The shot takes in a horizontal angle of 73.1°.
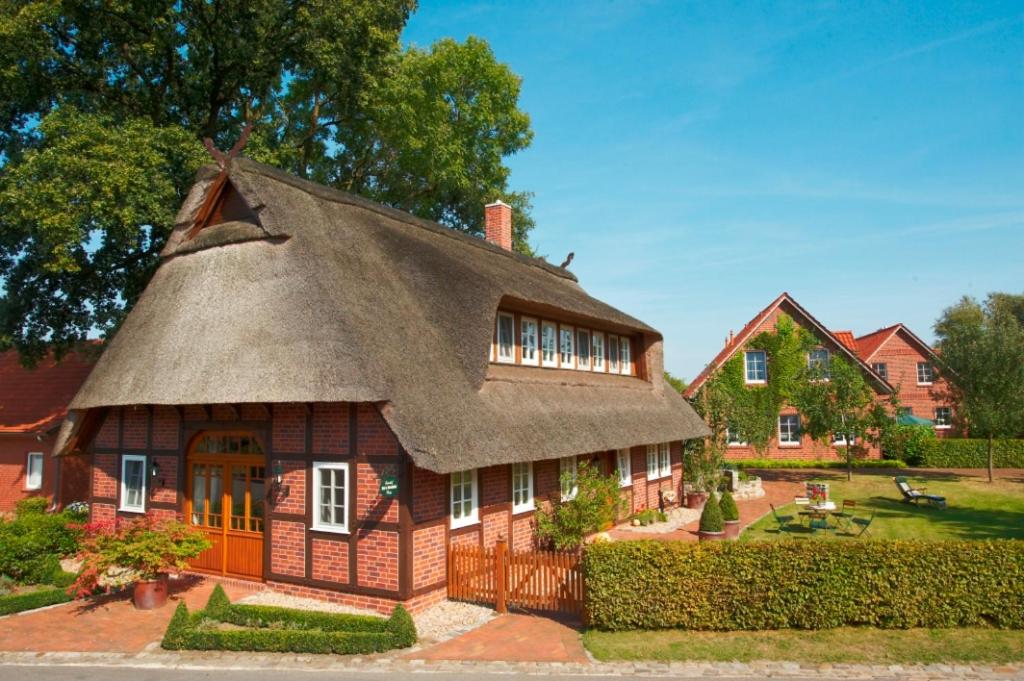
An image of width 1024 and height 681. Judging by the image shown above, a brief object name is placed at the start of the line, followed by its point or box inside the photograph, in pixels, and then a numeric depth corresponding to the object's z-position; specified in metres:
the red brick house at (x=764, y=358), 34.03
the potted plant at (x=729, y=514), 17.73
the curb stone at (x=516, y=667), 8.52
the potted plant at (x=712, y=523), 16.16
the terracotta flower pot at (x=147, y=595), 11.71
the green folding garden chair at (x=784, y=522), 17.72
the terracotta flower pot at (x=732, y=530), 17.38
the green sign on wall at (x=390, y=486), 10.85
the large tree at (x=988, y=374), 27.69
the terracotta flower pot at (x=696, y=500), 23.23
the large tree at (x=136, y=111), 16.88
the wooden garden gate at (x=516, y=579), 10.82
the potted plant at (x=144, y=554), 11.24
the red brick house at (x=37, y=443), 21.38
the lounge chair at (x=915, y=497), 21.96
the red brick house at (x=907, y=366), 39.47
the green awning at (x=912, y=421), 32.86
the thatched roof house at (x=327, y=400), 11.31
